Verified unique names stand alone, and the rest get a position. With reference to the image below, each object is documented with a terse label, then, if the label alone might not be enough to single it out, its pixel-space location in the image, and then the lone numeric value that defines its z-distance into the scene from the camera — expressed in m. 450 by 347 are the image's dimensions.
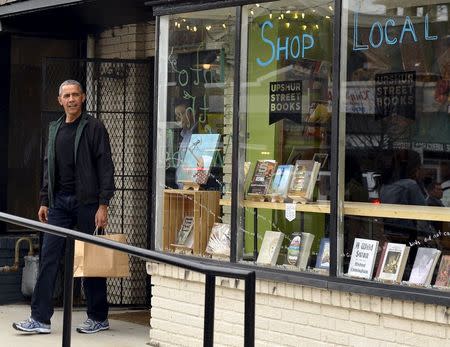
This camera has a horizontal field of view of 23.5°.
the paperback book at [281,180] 7.20
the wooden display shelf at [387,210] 6.31
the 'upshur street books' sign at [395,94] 6.59
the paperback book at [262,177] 7.32
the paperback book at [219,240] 7.52
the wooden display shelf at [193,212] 7.75
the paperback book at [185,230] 7.86
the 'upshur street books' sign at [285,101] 7.19
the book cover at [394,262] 6.41
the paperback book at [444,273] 6.15
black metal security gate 9.99
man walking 8.22
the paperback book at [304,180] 6.98
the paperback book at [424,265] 6.26
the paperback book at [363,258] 6.53
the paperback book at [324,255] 6.79
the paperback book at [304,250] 6.98
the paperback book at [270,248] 7.23
